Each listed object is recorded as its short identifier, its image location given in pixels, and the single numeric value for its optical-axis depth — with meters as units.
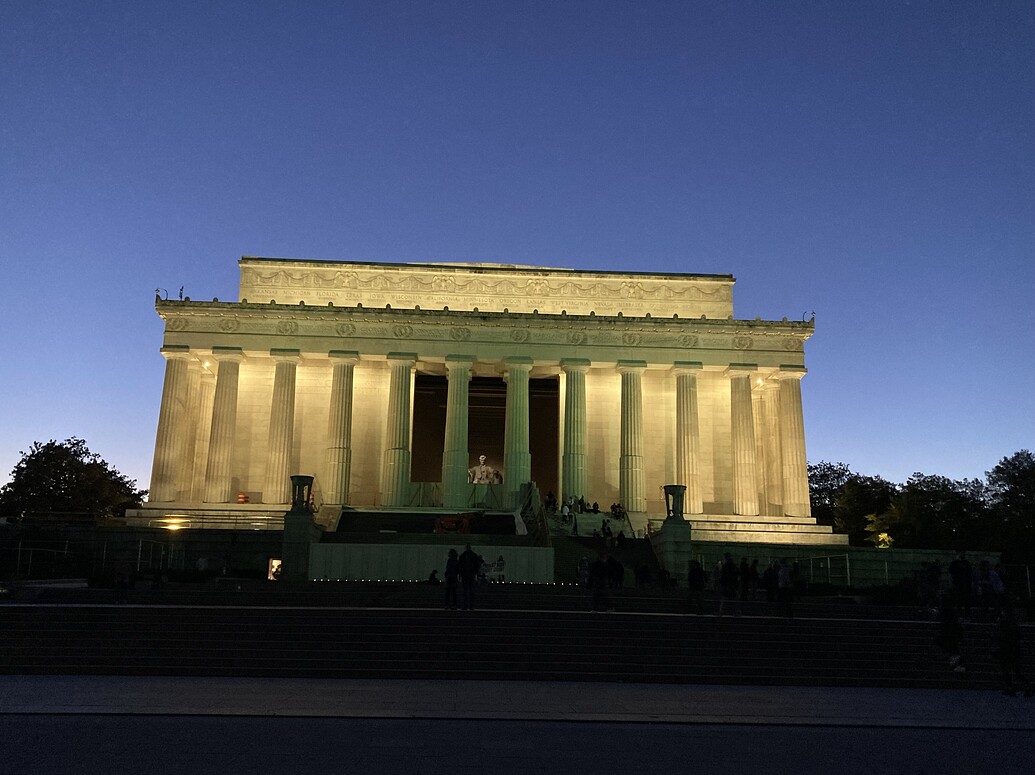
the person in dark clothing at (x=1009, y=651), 18.48
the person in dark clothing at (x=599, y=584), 25.55
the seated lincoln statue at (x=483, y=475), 57.62
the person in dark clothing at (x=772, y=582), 29.47
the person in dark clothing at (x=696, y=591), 25.47
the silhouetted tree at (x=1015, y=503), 53.03
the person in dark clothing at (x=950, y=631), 19.97
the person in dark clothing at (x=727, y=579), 26.78
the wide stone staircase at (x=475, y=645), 19.55
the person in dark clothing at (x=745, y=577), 29.56
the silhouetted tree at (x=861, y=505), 77.31
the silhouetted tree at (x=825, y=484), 93.31
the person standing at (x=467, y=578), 24.27
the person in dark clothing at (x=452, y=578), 24.20
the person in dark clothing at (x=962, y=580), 25.39
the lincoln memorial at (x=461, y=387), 52.00
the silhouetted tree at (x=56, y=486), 62.38
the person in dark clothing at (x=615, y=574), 29.45
